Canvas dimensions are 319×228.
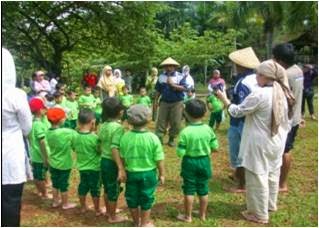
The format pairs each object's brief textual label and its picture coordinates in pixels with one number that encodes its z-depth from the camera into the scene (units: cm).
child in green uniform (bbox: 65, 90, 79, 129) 951
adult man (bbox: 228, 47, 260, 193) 541
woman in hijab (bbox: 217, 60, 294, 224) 484
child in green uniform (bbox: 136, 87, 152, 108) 1098
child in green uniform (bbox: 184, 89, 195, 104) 1021
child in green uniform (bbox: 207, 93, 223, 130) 1121
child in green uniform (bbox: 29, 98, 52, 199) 565
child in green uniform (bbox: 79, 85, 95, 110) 1060
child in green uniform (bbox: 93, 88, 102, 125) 1029
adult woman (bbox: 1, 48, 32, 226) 345
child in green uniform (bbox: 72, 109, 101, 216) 503
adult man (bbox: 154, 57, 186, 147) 902
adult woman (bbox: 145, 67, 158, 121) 1283
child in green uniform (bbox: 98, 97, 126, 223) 481
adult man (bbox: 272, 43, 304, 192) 543
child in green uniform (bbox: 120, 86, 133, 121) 1121
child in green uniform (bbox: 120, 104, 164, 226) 455
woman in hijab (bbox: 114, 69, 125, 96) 1206
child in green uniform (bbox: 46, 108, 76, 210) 539
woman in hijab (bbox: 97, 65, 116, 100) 1193
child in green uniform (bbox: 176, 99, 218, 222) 489
